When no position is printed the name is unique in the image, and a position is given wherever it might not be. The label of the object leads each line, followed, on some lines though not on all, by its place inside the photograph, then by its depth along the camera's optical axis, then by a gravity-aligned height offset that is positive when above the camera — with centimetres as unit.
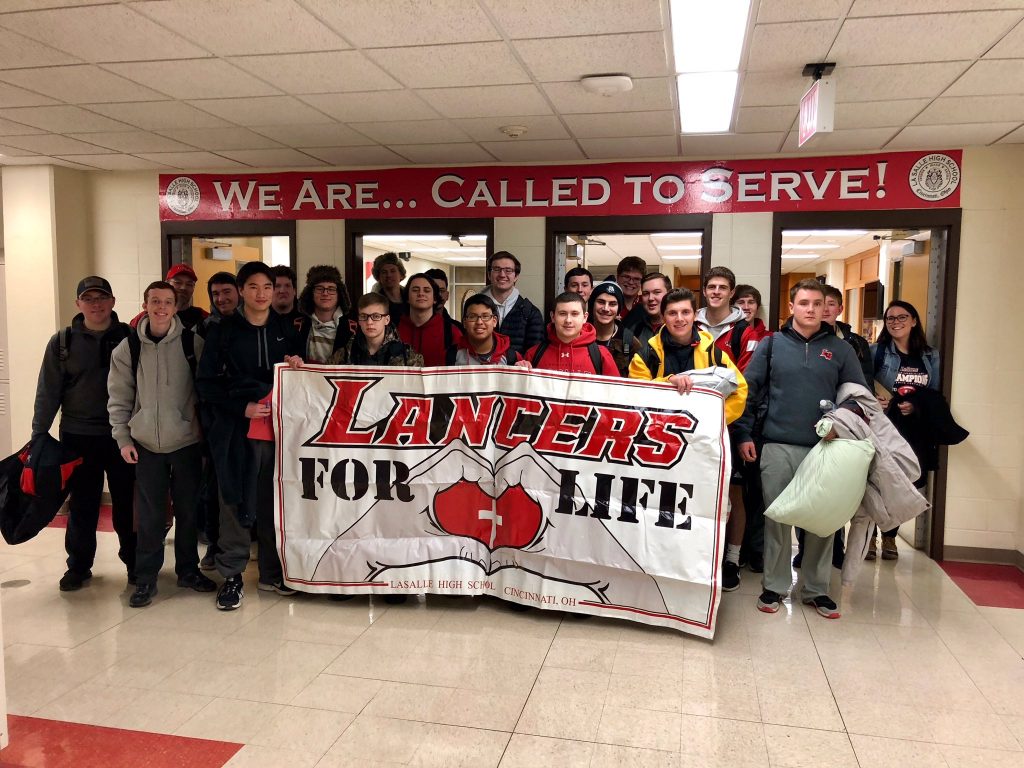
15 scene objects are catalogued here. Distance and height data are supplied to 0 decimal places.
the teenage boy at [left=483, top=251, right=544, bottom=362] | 457 +14
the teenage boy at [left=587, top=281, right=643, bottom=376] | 419 +3
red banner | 486 +100
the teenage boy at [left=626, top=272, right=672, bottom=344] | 457 +14
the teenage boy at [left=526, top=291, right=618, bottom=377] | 374 -8
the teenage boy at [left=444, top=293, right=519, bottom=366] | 382 -5
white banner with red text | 344 -76
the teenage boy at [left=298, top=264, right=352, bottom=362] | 404 +6
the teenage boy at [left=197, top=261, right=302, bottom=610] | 376 -40
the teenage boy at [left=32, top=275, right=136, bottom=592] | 393 -42
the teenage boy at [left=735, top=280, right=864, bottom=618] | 371 -36
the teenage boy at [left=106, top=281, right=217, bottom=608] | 378 -43
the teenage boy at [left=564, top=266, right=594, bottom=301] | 471 +32
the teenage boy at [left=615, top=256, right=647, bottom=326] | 500 +37
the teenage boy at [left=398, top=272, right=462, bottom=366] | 453 -1
